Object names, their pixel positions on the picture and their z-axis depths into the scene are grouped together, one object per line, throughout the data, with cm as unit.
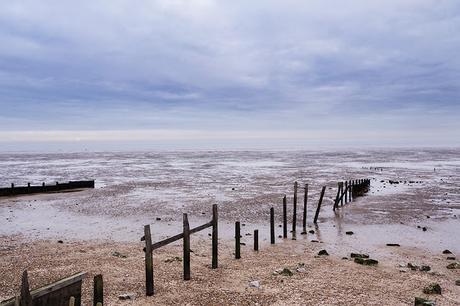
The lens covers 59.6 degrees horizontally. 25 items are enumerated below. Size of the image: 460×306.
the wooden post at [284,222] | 2124
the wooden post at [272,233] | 1961
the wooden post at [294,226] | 2195
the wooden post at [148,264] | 1173
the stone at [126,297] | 1175
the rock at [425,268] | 1489
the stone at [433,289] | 1245
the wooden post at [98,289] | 962
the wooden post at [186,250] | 1341
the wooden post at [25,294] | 736
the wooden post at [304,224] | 2255
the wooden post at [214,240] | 1481
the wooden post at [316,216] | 2553
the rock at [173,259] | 1586
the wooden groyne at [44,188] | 3756
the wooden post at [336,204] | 2995
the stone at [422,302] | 1125
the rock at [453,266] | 1532
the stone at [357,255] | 1662
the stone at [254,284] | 1282
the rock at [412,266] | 1507
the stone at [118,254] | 1655
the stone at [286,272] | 1400
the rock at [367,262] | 1565
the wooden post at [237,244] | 1622
